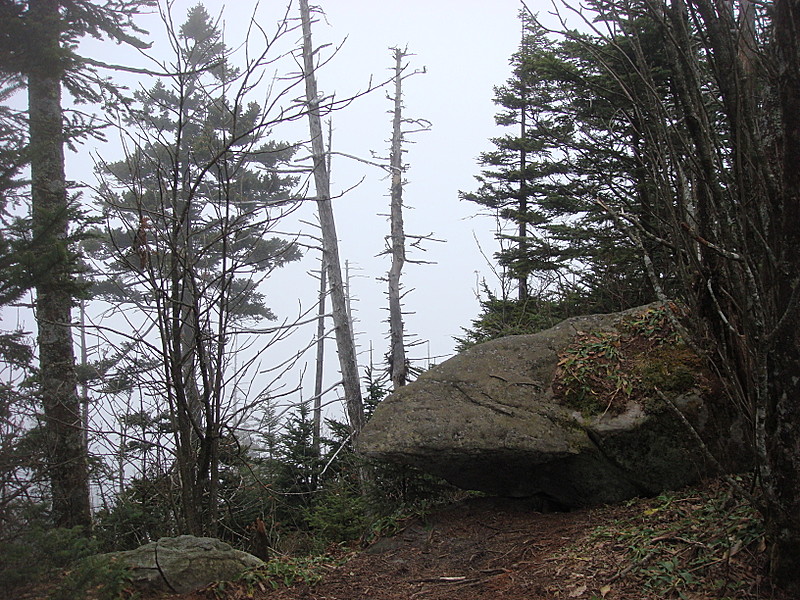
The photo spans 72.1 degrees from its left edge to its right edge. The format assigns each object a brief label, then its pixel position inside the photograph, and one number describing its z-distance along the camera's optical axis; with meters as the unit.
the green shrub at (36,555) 2.31
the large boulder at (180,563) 3.65
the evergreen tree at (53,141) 7.28
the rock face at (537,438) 4.48
